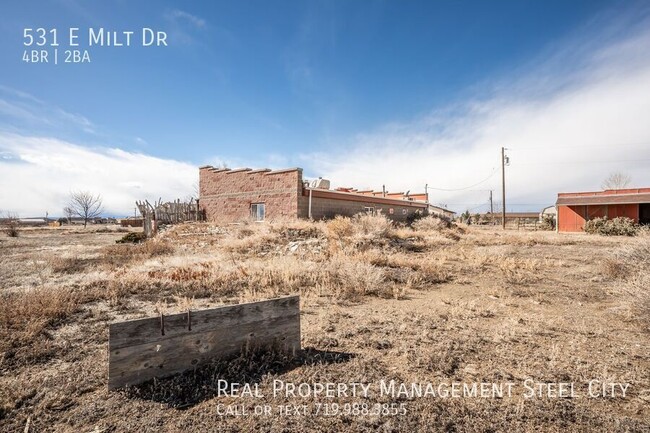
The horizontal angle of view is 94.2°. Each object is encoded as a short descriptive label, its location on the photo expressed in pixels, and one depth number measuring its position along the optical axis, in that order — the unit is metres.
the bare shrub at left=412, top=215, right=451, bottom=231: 25.53
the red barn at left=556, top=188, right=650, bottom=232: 27.69
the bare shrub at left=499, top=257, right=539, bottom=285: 8.72
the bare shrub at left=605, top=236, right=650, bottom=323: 5.25
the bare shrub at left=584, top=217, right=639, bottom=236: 23.17
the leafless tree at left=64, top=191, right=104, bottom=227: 53.81
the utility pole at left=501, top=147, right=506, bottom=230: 33.44
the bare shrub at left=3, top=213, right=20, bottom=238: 27.61
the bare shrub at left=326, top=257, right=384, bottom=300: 7.28
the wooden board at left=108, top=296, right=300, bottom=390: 3.11
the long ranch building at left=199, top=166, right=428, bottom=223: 18.70
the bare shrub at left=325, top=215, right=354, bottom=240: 14.66
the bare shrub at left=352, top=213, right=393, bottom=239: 15.75
